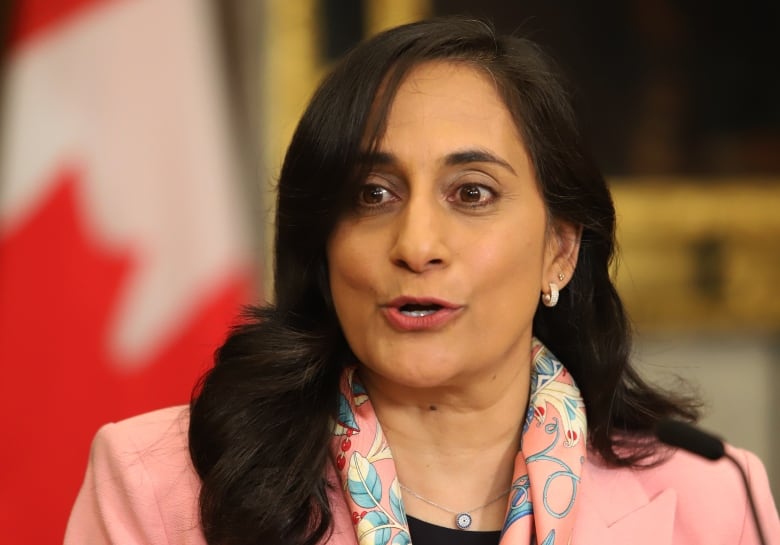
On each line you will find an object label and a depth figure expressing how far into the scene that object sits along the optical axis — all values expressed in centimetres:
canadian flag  357
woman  302
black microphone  301
